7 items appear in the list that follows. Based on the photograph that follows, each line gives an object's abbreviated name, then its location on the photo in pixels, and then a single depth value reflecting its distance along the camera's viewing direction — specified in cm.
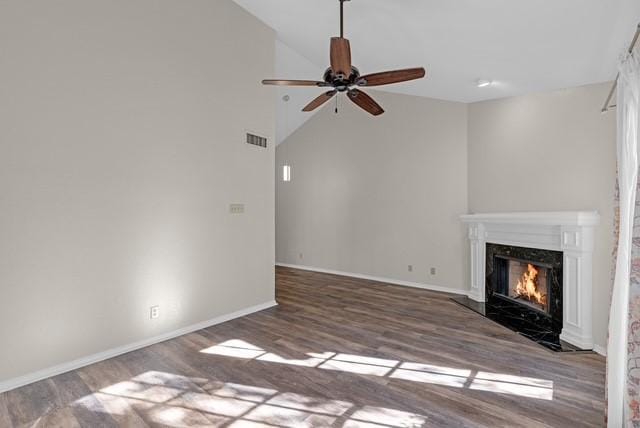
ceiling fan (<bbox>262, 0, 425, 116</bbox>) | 273
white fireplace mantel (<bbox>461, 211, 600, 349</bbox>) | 329
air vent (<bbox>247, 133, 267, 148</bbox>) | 446
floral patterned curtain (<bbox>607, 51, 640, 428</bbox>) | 185
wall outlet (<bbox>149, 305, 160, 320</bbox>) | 343
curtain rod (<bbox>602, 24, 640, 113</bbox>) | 174
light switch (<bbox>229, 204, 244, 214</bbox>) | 424
